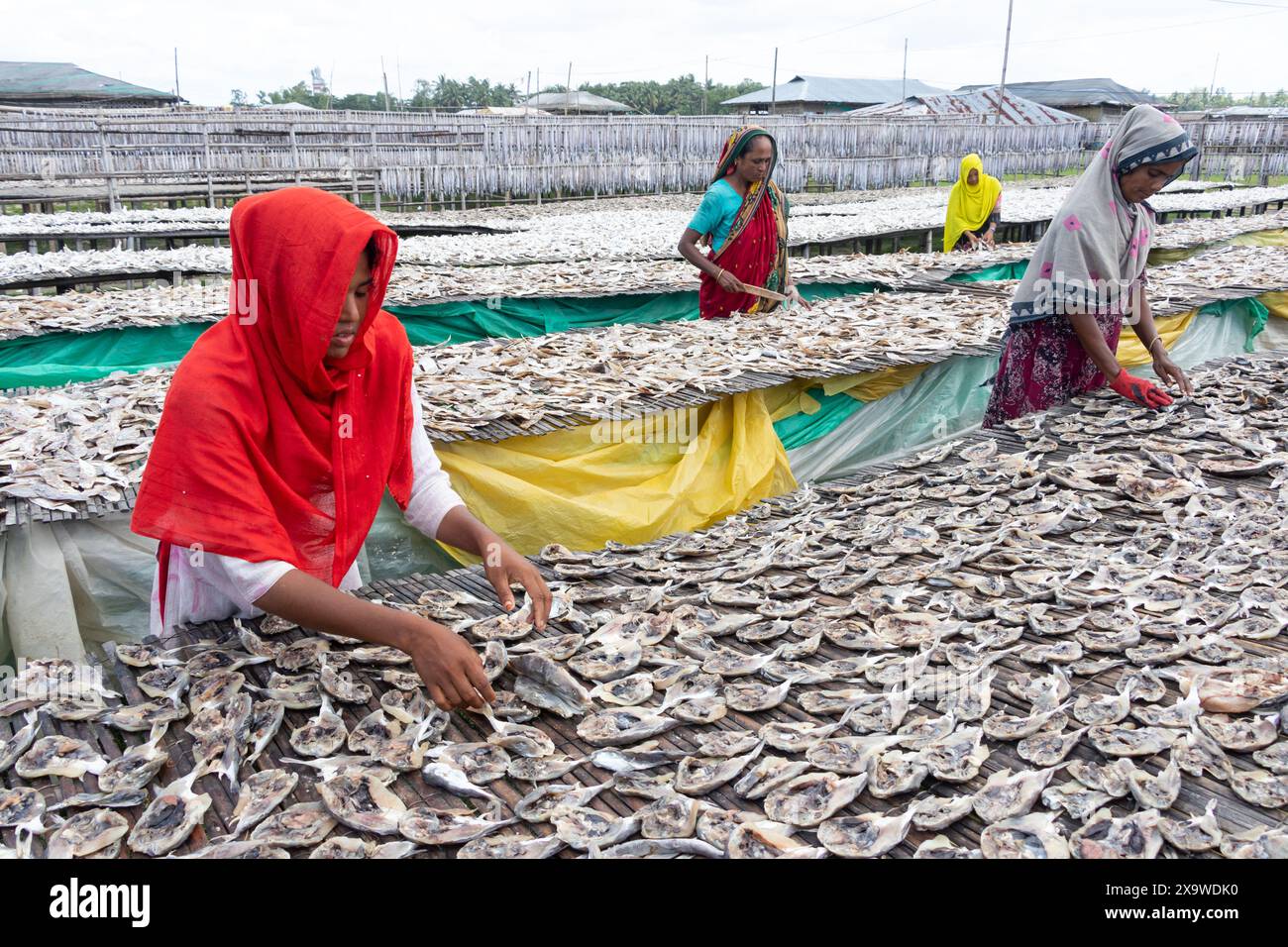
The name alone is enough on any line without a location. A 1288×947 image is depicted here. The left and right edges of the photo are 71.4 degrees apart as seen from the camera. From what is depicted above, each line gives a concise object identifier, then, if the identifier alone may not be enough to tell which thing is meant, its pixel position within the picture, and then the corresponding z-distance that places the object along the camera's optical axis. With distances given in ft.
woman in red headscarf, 5.08
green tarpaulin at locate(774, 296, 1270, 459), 14.11
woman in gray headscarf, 10.26
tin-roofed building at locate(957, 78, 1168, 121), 101.81
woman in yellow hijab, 27.86
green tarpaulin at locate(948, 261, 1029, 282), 25.52
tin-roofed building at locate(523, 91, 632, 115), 98.32
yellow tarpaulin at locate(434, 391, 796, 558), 10.72
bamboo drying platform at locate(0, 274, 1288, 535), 7.83
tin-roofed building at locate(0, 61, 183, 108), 70.95
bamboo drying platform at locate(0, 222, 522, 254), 30.14
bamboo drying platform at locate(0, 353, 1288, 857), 4.21
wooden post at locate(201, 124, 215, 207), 41.44
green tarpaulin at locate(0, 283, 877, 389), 15.97
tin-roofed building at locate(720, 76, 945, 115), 102.32
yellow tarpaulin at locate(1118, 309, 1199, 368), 16.87
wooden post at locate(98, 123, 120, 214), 38.91
